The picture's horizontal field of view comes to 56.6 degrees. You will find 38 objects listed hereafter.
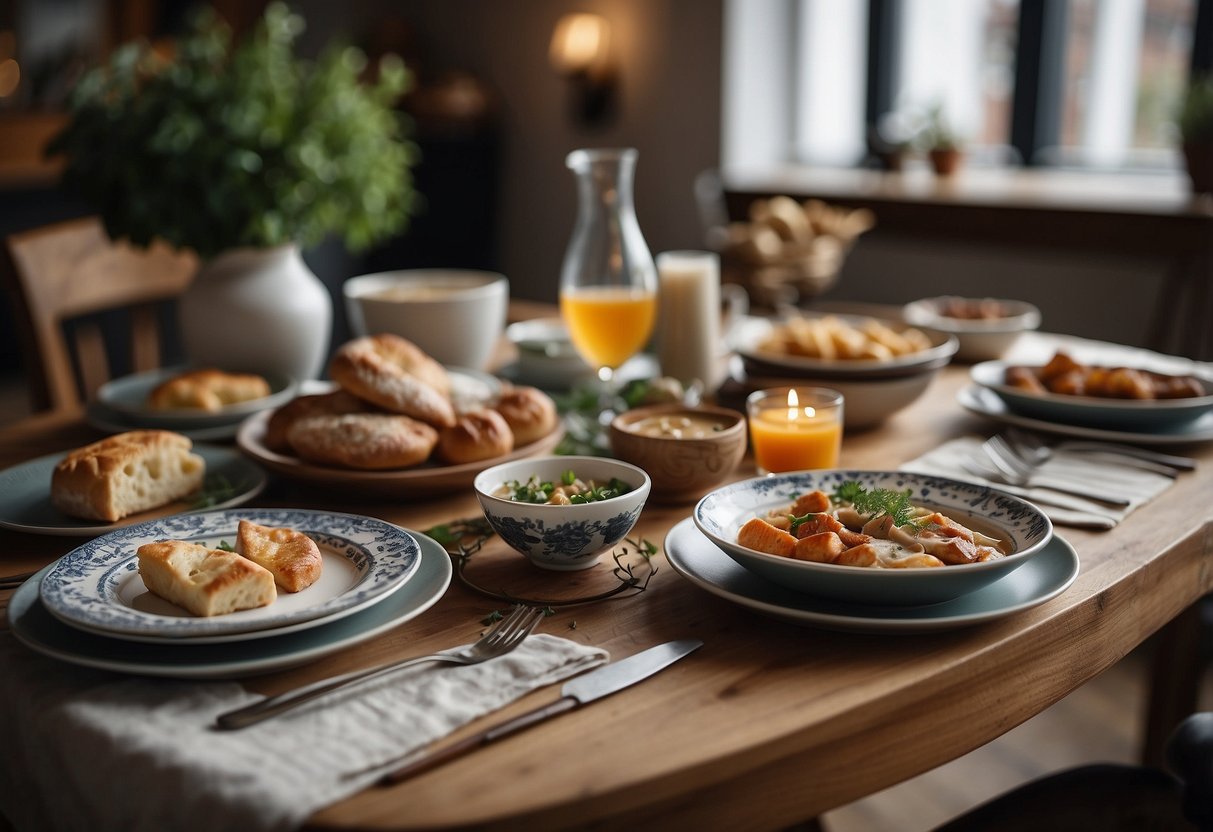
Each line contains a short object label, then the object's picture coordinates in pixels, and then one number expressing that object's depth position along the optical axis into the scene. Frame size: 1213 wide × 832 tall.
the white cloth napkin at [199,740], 0.72
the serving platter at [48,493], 1.14
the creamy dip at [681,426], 1.28
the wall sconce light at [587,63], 4.91
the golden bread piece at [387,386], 1.27
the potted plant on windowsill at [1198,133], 3.13
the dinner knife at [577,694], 0.74
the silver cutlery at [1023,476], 1.23
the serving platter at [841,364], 1.49
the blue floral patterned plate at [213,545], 0.84
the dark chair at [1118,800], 1.06
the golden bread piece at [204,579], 0.88
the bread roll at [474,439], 1.25
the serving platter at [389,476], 1.20
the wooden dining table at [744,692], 0.72
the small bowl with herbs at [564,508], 1.00
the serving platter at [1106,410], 1.40
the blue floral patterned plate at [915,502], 0.88
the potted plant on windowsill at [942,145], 3.92
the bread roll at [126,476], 1.15
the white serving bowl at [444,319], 1.69
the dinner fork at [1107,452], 1.34
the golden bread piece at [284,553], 0.94
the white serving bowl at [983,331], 1.91
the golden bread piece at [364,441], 1.21
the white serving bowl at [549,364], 1.76
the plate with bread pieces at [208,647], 0.83
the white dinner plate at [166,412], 1.50
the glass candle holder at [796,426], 1.29
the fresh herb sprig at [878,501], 1.00
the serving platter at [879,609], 0.89
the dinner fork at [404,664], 0.78
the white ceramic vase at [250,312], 1.66
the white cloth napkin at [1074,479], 1.19
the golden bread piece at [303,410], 1.30
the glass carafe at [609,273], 1.53
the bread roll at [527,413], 1.33
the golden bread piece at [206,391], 1.52
